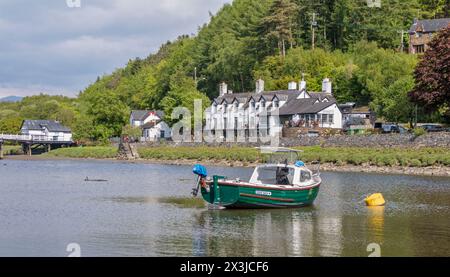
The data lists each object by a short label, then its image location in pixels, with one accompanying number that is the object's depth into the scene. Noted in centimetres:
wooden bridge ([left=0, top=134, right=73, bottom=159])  13212
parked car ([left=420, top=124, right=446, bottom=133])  7948
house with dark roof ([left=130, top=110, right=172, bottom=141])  13584
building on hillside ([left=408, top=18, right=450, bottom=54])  11775
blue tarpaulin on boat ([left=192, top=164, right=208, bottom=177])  3891
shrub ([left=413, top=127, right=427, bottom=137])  7743
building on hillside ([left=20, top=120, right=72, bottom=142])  14675
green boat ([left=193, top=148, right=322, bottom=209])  3888
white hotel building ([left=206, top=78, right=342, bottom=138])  10044
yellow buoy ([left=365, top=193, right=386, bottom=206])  4338
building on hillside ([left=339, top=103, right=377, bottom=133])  9925
